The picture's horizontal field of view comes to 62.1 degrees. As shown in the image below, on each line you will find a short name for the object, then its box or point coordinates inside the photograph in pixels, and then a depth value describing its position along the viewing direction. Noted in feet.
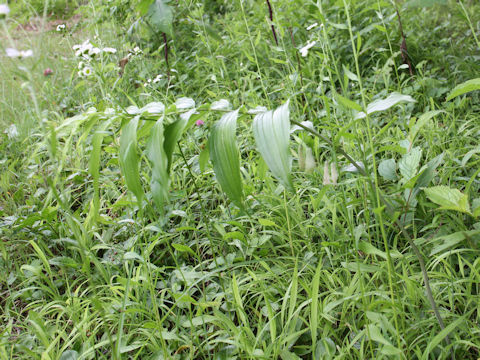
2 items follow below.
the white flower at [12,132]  8.22
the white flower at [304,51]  5.26
